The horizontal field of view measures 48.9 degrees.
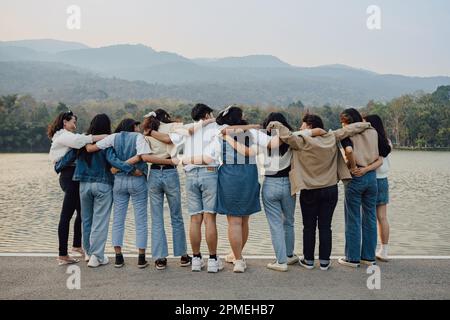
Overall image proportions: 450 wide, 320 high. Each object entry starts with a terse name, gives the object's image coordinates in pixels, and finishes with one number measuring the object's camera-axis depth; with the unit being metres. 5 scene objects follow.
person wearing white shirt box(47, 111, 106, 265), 4.34
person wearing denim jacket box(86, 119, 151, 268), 4.32
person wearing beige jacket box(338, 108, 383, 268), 4.36
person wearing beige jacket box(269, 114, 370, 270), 4.19
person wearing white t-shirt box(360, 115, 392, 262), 4.54
